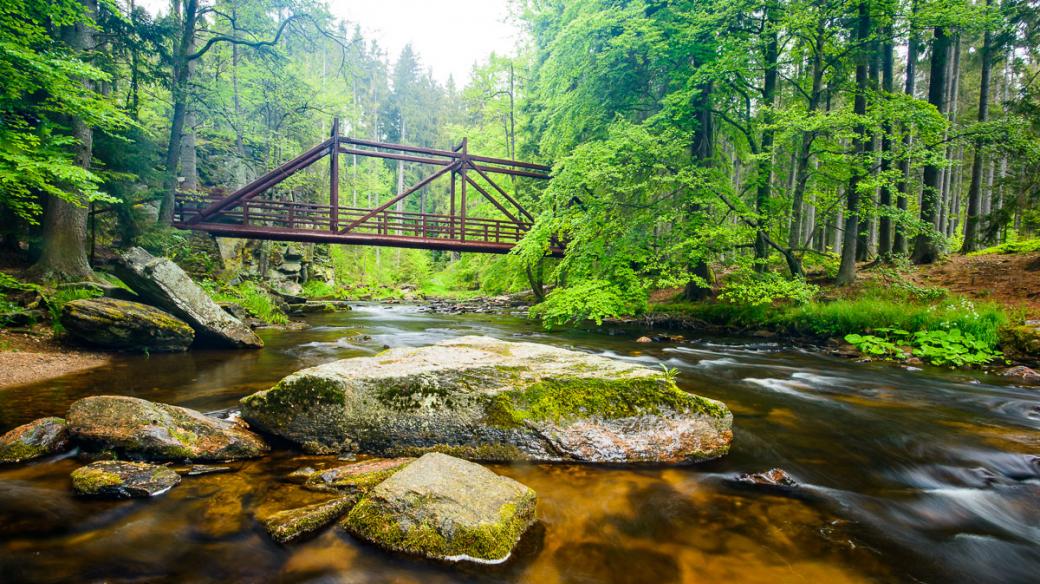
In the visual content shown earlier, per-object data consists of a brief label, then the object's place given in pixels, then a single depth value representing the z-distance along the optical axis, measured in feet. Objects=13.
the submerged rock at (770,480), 10.78
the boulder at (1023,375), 21.16
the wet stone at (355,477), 9.62
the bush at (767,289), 32.42
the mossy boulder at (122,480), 9.11
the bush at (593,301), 33.55
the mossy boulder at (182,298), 25.27
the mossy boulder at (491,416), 11.65
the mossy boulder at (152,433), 10.79
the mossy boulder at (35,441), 10.56
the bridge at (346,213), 46.16
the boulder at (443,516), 7.55
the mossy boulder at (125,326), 22.89
